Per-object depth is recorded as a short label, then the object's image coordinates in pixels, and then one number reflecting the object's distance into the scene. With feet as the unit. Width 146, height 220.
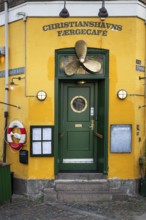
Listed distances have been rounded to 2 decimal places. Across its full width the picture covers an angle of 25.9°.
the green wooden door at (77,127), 27.53
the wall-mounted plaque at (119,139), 26.53
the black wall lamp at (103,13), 24.18
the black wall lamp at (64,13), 24.02
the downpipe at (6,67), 27.81
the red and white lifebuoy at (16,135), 26.53
